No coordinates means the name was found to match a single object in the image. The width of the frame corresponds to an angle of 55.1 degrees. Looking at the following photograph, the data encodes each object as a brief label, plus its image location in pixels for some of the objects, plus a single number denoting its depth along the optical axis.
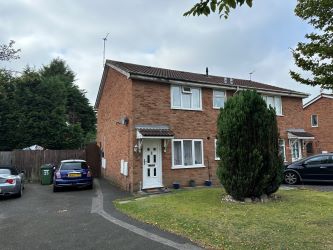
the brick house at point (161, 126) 14.89
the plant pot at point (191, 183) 15.89
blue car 15.16
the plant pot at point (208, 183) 16.20
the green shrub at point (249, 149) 10.78
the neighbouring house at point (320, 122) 29.28
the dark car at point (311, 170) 15.52
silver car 13.14
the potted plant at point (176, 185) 15.21
